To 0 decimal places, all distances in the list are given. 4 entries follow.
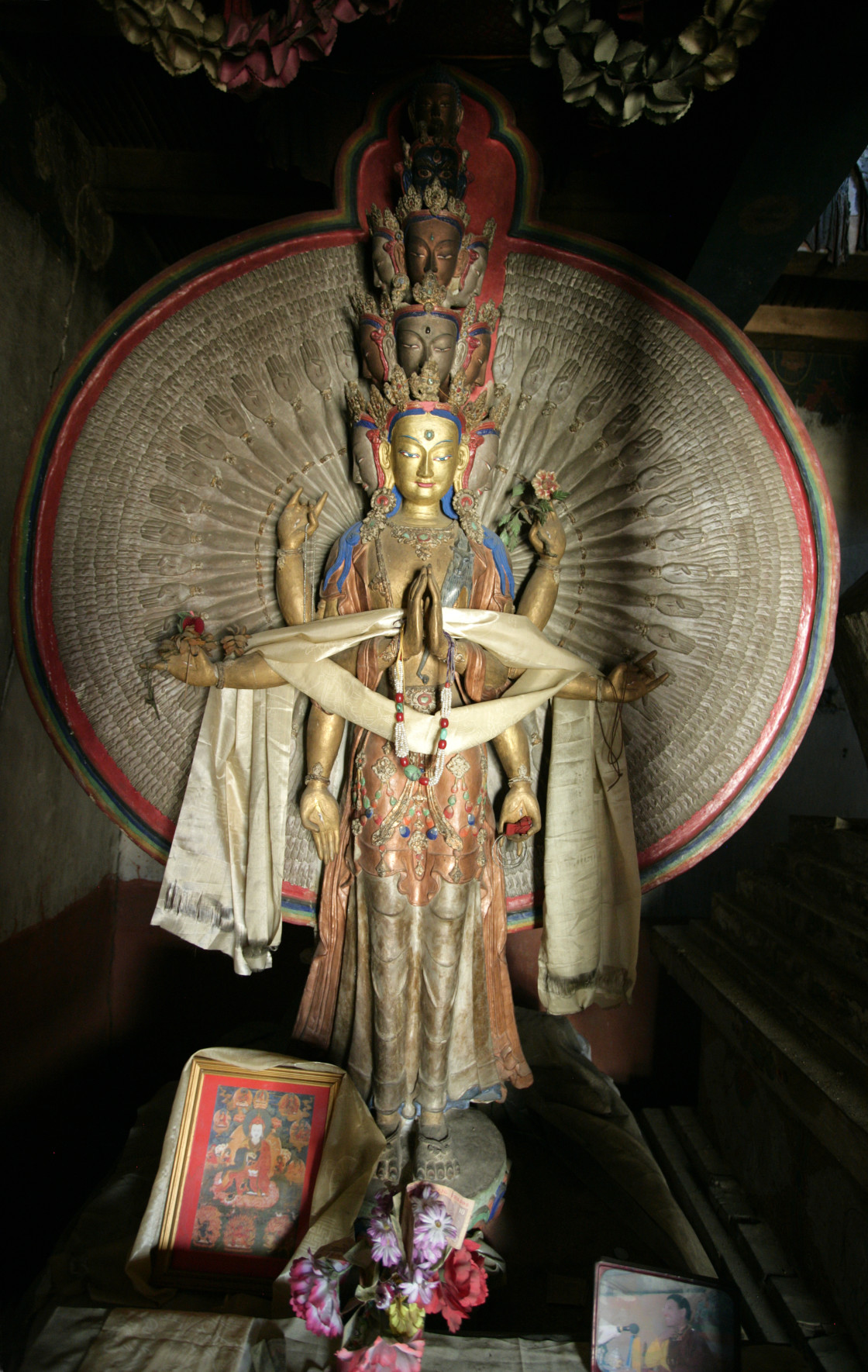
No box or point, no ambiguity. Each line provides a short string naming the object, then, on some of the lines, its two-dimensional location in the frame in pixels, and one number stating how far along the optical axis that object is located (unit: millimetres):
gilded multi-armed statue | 2191
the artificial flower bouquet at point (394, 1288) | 1641
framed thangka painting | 1931
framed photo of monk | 1757
